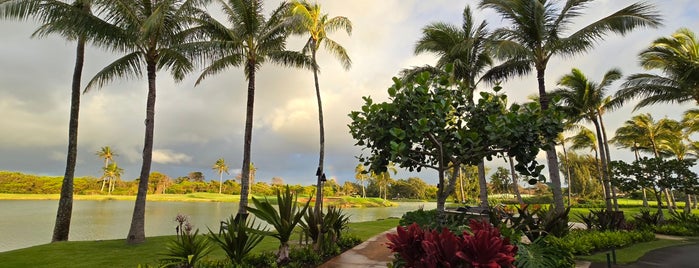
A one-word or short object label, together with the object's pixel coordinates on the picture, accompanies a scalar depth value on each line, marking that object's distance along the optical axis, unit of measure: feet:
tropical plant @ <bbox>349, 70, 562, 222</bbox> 17.78
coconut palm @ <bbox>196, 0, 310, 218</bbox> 36.52
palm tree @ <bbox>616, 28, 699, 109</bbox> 44.31
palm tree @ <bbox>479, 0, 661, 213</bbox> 36.04
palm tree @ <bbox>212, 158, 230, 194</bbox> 237.25
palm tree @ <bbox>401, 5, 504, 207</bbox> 49.60
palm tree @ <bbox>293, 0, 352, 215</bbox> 47.54
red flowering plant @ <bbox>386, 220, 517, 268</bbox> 9.81
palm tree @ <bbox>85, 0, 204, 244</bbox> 30.07
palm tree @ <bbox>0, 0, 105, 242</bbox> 26.86
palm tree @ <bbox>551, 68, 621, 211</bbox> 55.57
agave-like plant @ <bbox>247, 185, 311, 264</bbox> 17.22
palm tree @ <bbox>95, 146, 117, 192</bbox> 200.23
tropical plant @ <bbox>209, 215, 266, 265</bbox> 16.98
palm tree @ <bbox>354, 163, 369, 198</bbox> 209.87
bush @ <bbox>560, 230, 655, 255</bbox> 25.15
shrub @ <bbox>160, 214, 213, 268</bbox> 15.55
